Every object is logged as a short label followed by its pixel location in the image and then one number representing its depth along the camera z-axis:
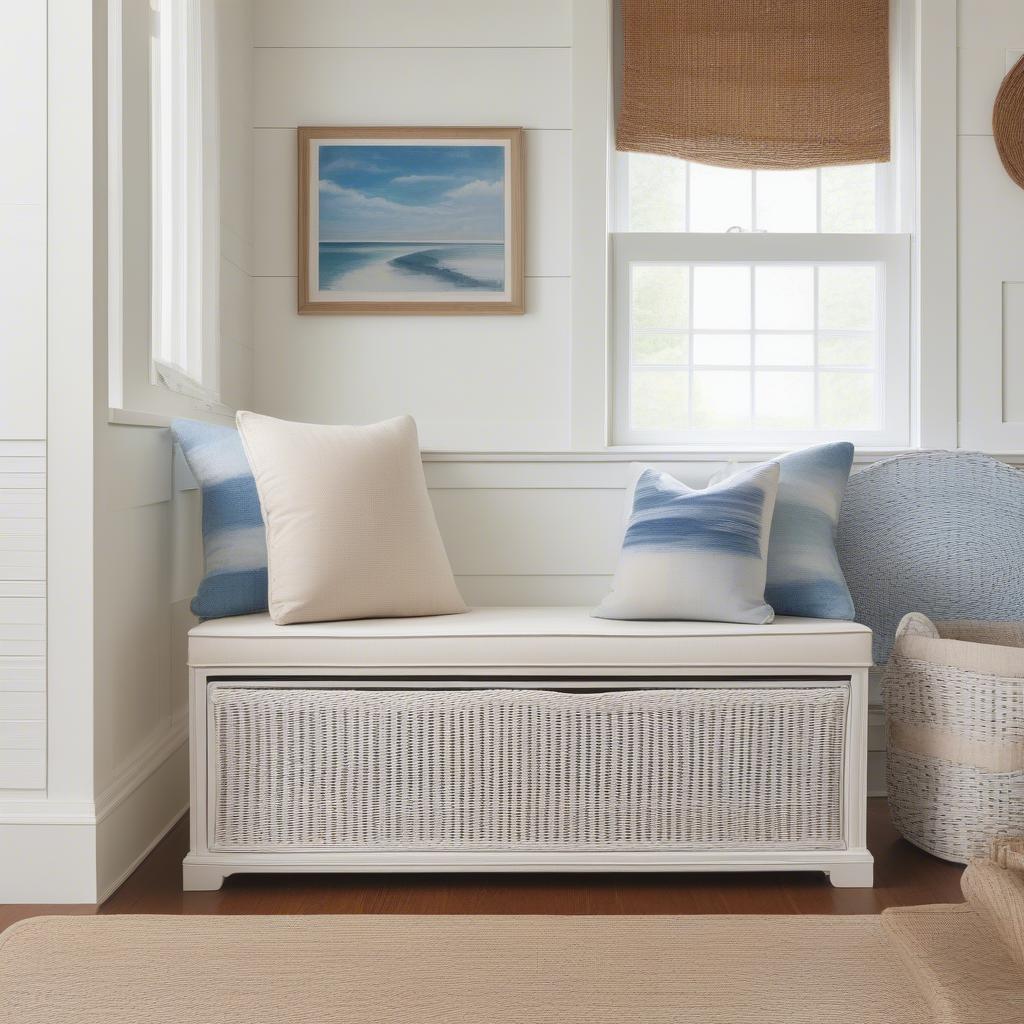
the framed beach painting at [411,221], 2.97
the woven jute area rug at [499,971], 1.59
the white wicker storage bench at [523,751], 2.10
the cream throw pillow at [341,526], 2.21
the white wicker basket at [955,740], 2.14
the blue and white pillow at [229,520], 2.30
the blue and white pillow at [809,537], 2.36
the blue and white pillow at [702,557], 2.24
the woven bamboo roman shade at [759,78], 2.97
